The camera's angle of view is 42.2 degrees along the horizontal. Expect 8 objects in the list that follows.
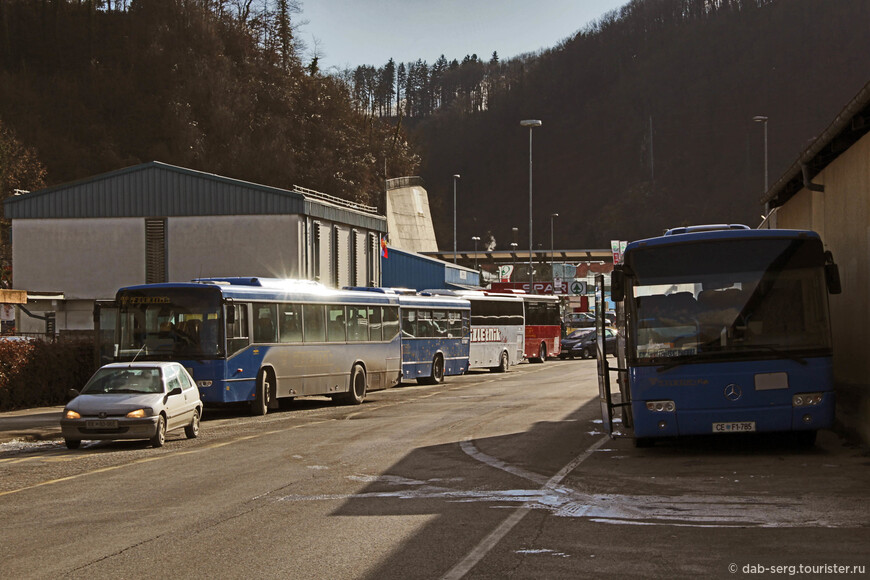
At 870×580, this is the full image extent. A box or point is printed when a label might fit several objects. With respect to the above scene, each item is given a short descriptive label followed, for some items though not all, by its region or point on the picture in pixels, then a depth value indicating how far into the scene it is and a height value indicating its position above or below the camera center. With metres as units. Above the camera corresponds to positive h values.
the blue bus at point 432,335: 36.03 -0.44
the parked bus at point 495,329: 45.62 -0.34
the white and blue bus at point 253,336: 24.59 -0.24
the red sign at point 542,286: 80.68 +2.51
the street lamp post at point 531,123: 65.58 +11.67
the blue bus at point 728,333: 14.66 -0.20
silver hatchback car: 18.44 -1.29
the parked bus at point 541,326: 54.56 -0.26
